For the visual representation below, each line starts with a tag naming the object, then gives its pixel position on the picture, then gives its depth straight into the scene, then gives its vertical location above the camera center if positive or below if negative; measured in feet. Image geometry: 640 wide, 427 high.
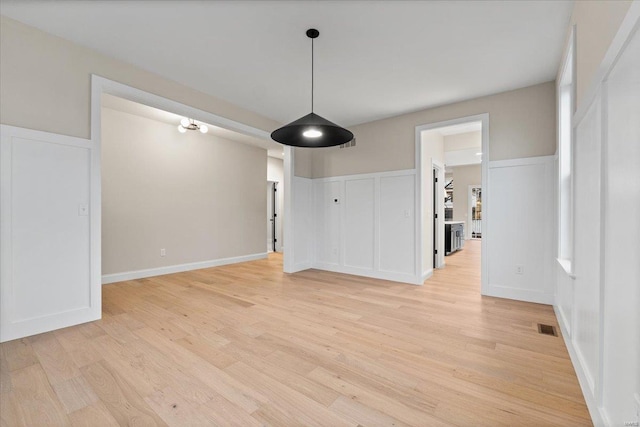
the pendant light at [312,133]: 7.36 +2.36
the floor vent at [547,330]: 8.36 -3.67
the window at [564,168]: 8.86 +1.50
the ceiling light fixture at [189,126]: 15.74 +5.12
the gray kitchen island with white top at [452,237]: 23.94 -2.18
